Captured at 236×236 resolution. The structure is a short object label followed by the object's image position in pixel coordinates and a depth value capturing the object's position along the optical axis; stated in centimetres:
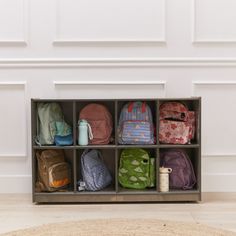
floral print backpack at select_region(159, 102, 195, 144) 249
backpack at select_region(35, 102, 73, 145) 248
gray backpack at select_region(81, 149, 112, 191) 250
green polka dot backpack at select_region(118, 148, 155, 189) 252
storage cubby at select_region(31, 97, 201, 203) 246
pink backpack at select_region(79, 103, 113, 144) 251
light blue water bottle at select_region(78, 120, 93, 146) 247
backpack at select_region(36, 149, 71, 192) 249
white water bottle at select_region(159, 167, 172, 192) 249
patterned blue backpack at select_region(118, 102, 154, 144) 247
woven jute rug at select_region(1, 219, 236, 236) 188
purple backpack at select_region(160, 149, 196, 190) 255
